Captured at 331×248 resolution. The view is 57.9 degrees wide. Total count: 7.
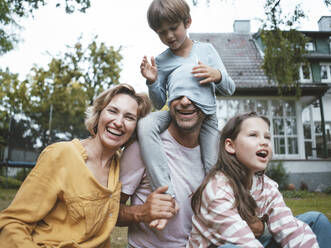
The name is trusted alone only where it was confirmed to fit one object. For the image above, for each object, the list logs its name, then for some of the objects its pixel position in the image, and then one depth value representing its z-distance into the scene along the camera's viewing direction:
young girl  1.76
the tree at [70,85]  12.40
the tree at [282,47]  6.51
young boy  2.09
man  2.14
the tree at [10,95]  16.07
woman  1.75
